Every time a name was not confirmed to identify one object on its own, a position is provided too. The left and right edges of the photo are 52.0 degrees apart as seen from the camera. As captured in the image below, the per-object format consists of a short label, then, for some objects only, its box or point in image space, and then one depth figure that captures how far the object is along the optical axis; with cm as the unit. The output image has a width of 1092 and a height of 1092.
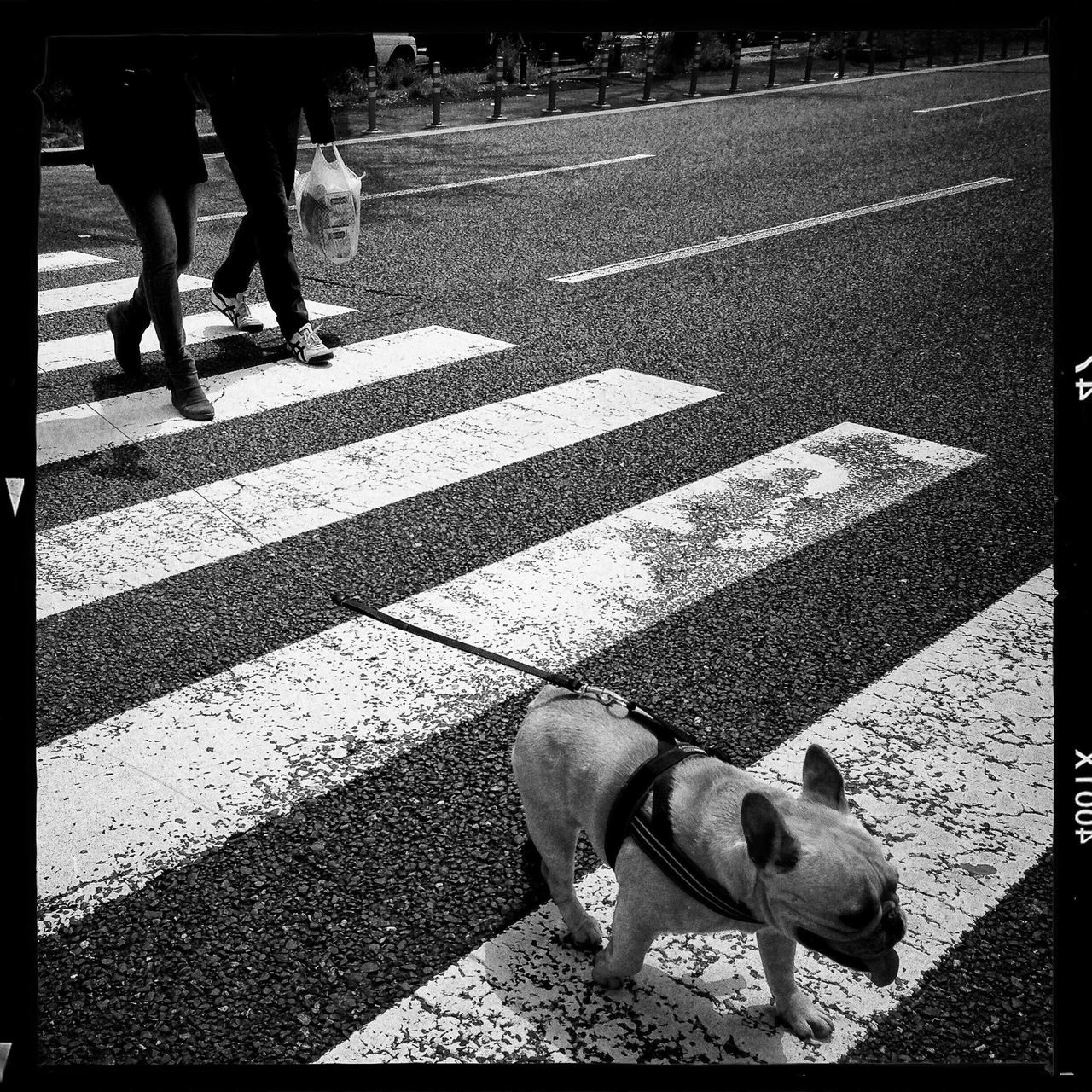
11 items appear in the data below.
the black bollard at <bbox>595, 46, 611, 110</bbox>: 1755
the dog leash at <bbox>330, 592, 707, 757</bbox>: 224
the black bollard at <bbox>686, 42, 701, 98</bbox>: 1933
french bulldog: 177
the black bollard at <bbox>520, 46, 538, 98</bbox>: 1892
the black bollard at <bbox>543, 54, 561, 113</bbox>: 1670
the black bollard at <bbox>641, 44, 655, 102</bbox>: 1812
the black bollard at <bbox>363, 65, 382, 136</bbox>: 1441
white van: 2000
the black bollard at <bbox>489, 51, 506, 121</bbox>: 1552
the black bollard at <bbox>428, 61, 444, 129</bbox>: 1506
